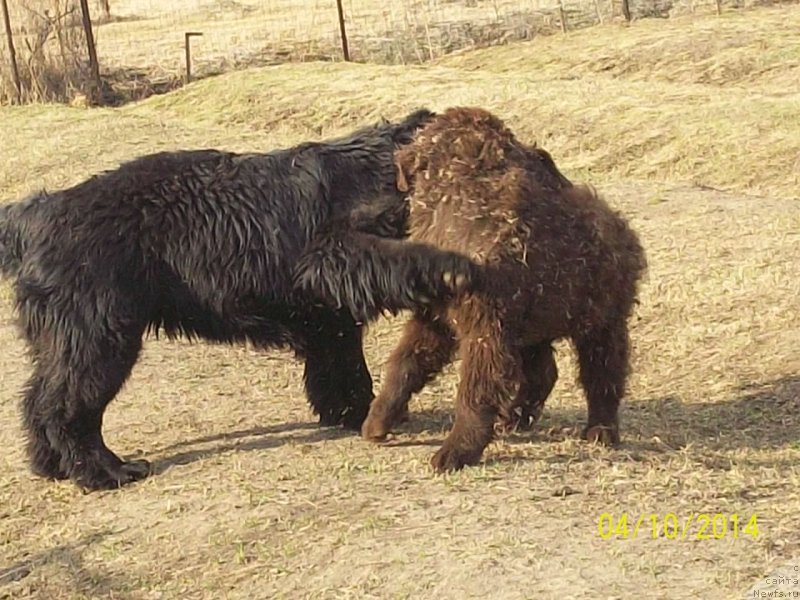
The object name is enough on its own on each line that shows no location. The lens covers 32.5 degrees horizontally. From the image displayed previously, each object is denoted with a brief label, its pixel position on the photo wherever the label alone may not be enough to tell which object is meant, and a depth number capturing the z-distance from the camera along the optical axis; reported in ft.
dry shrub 65.46
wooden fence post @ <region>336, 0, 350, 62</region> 68.47
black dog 20.02
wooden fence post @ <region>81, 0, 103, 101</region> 65.16
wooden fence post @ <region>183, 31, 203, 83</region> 68.39
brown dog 18.83
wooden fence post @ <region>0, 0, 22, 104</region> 64.90
